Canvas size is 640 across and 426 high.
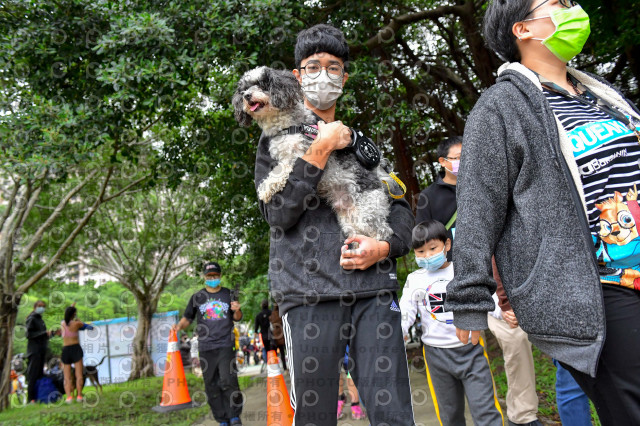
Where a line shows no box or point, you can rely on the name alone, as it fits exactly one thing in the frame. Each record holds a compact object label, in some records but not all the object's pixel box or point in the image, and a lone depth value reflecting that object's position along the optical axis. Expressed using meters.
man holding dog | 2.30
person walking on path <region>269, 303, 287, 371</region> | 12.58
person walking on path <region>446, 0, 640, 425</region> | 1.59
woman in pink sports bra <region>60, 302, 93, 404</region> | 11.28
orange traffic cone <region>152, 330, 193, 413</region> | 7.79
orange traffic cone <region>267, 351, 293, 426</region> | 4.99
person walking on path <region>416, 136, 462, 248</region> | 4.36
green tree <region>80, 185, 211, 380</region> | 19.48
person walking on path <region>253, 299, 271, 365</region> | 14.25
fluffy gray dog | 2.54
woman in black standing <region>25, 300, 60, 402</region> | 11.43
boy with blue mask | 3.47
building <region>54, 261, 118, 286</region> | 21.05
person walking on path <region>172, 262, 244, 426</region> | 6.41
